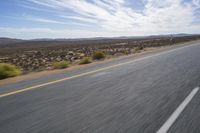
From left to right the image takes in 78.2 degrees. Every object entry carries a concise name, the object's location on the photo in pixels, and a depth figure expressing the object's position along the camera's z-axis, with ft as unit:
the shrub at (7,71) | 20.63
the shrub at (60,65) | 26.44
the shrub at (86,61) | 30.40
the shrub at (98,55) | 39.19
